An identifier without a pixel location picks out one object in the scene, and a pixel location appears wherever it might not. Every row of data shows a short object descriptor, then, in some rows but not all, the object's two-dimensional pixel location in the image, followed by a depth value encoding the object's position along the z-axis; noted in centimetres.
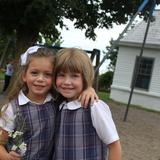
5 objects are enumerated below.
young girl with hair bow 137
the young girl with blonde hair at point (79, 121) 133
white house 1064
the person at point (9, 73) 1017
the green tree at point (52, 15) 703
